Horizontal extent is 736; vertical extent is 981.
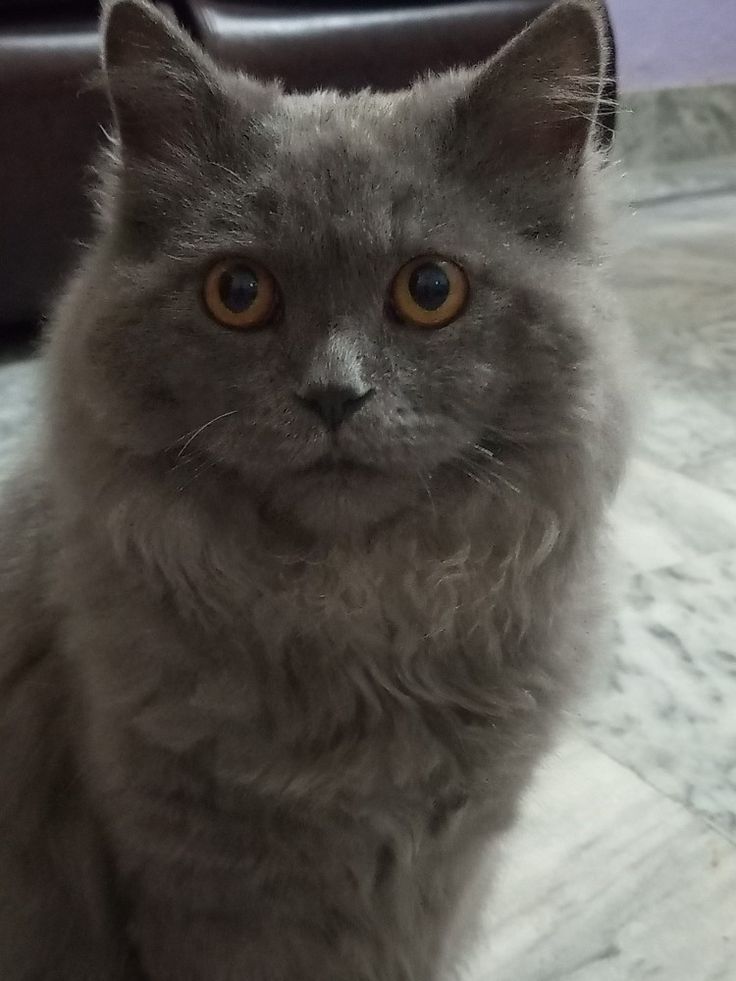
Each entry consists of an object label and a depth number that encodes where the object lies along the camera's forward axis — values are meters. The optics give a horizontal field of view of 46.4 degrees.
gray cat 0.19
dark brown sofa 0.51
